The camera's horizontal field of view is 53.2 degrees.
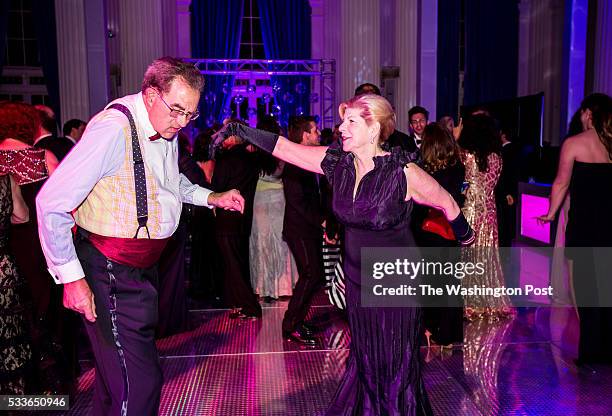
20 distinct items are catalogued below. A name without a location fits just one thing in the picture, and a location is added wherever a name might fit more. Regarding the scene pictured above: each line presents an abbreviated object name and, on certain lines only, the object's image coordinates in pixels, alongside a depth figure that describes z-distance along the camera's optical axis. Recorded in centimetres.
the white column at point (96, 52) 938
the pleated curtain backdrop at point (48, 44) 1021
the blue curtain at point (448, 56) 1331
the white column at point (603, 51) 710
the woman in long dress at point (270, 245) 569
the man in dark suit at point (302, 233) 442
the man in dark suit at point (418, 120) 587
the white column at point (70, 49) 906
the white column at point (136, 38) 1129
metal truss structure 1242
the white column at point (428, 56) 991
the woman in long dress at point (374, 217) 259
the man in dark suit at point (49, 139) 466
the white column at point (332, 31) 1365
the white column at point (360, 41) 1142
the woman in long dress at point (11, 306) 298
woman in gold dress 480
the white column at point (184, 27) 1398
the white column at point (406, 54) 1034
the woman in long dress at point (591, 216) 383
